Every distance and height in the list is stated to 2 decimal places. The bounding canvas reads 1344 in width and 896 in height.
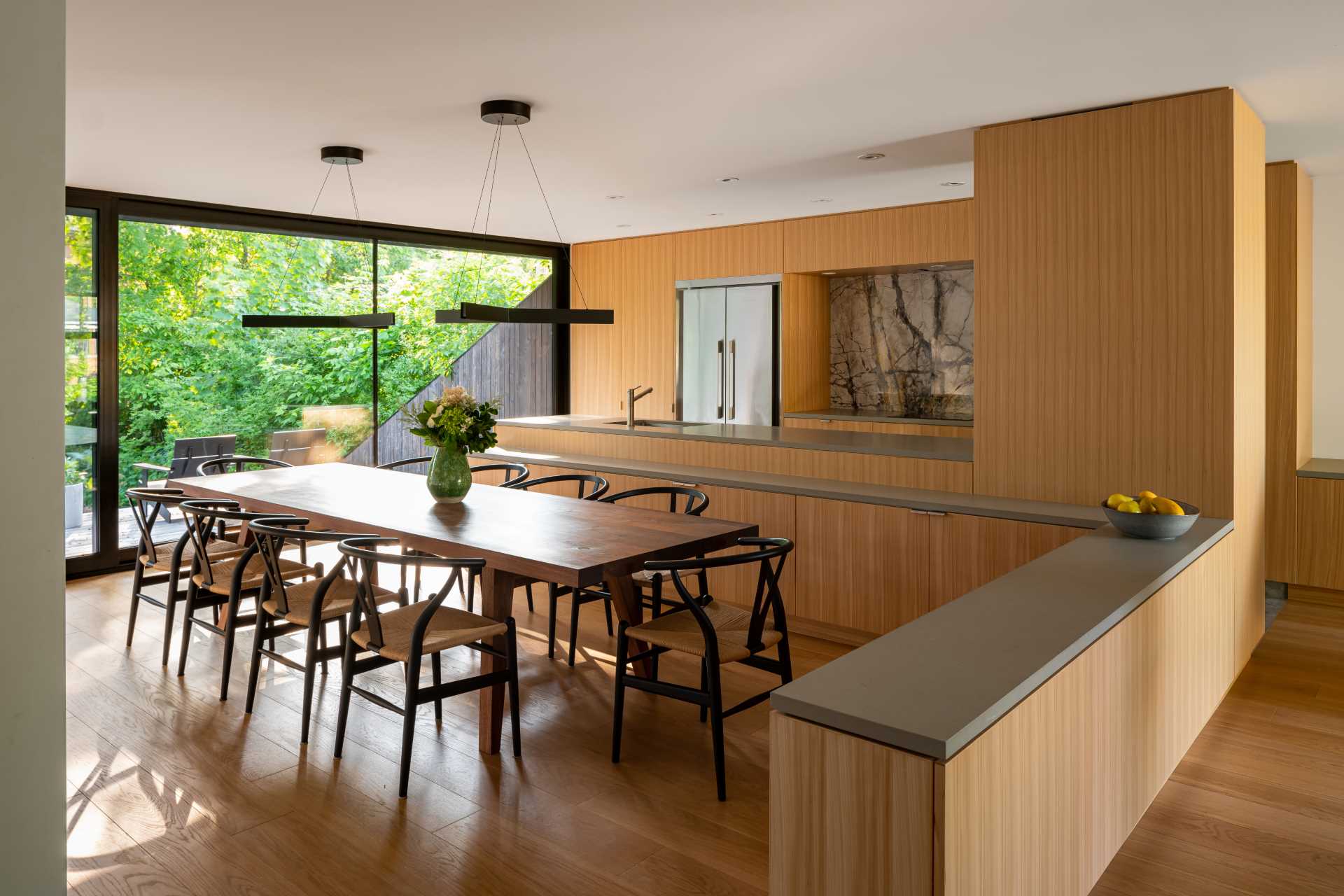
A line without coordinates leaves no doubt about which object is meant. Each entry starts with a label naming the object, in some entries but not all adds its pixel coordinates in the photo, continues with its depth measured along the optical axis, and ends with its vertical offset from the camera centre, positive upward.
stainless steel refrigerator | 7.33 +0.65
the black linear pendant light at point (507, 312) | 3.88 +0.58
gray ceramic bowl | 3.26 -0.34
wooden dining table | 3.15 -0.39
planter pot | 5.86 -0.49
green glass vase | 4.19 -0.22
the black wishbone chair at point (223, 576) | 3.79 -0.65
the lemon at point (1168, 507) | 3.26 -0.27
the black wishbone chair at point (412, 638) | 2.98 -0.71
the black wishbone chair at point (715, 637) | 2.93 -0.71
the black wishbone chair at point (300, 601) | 3.33 -0.68
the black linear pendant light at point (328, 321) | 5.16 +0.62
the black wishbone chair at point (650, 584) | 4.00 -0.67
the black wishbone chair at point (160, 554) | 4.15 -0.60
